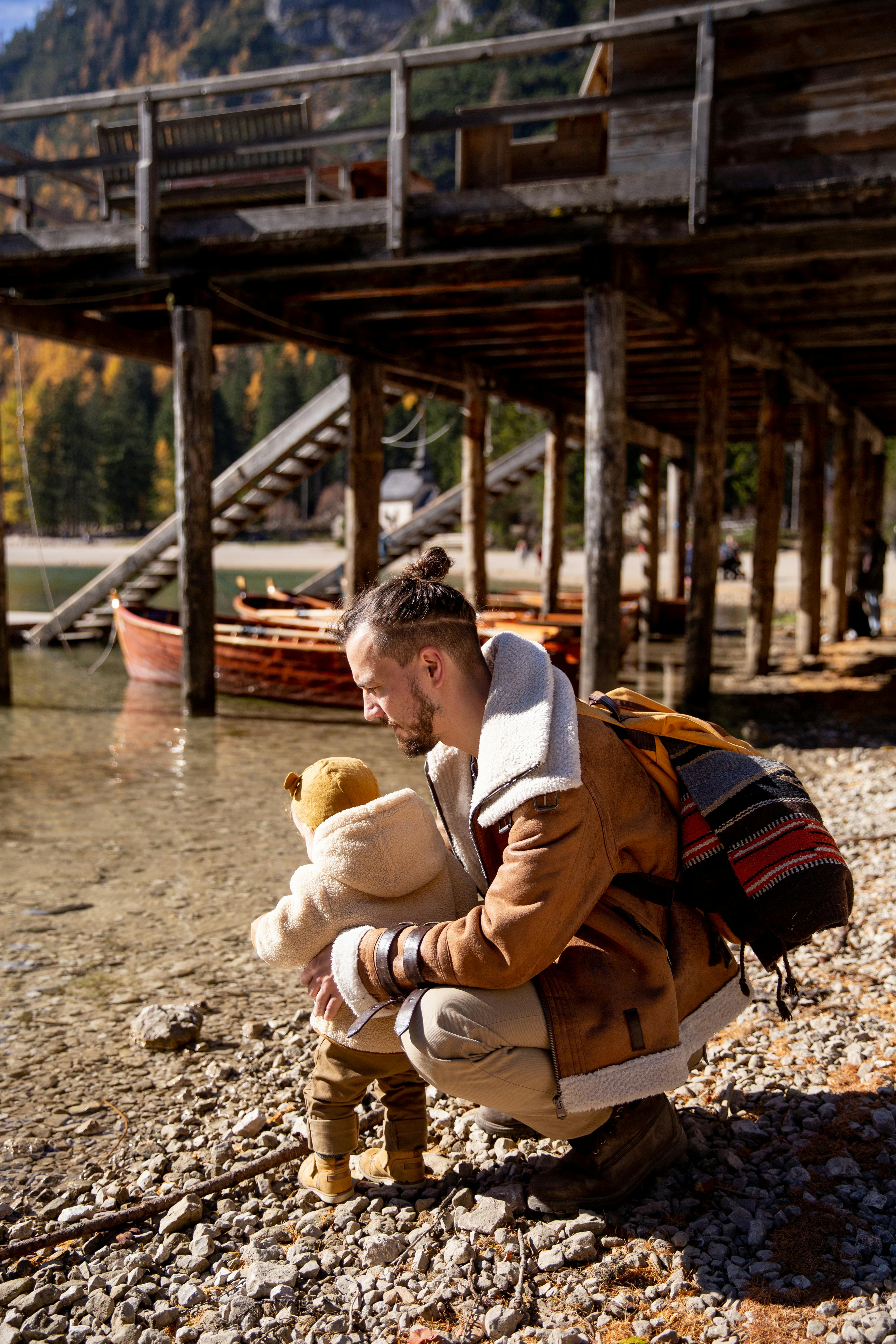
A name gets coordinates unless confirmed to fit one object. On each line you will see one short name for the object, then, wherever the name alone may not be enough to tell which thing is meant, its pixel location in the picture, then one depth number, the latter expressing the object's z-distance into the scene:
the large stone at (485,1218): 2.77
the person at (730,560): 39.28
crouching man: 2.35
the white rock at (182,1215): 2.91
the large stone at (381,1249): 2.69
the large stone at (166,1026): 4.12
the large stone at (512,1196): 2.86
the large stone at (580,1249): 2.62
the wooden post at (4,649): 11.99
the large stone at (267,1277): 2.59
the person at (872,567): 18.34
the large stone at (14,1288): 2.67
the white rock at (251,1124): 3.44
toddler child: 2.69
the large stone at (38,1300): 2.62
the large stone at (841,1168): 2.88
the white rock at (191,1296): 2.60
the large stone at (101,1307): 2.58
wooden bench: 9.70
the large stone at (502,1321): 2.39
